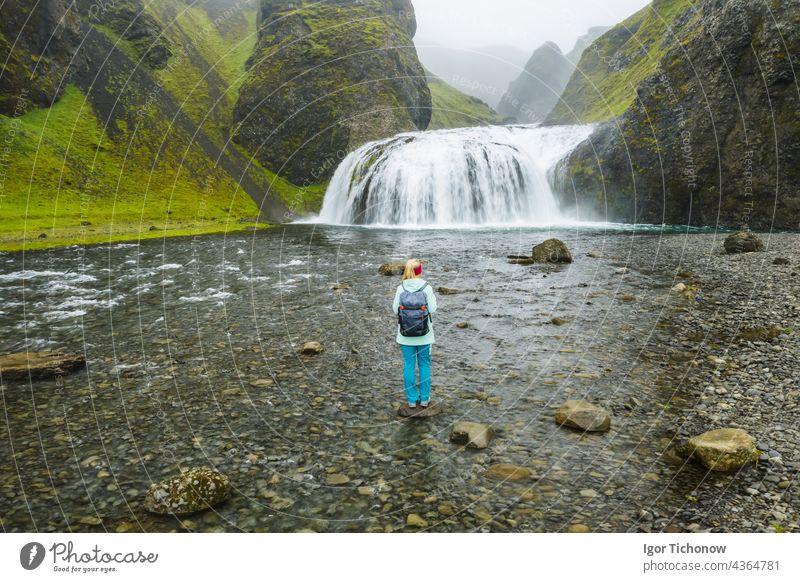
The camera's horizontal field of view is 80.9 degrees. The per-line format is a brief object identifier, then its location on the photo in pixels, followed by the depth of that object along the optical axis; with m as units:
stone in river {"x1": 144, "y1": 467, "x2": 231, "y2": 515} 6.05
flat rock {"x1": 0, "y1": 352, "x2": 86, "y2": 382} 10.77
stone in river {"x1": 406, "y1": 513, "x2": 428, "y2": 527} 5.80
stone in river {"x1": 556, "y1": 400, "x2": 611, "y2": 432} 7.98
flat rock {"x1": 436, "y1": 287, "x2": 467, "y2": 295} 18.95
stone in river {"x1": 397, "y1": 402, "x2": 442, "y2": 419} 8.65
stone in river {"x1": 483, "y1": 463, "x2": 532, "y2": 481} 6.73
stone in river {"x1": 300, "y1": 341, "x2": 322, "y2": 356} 12.28
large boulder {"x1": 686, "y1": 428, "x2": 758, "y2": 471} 6.50
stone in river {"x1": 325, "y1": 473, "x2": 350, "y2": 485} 6.73
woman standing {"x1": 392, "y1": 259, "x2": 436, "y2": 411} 8.41
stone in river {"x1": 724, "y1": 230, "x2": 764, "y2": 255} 25.86
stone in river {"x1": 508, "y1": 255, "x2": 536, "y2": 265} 25.75
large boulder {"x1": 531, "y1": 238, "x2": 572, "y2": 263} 25.33
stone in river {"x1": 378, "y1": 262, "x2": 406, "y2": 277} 23.22
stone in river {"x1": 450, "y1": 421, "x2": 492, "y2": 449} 7.62
